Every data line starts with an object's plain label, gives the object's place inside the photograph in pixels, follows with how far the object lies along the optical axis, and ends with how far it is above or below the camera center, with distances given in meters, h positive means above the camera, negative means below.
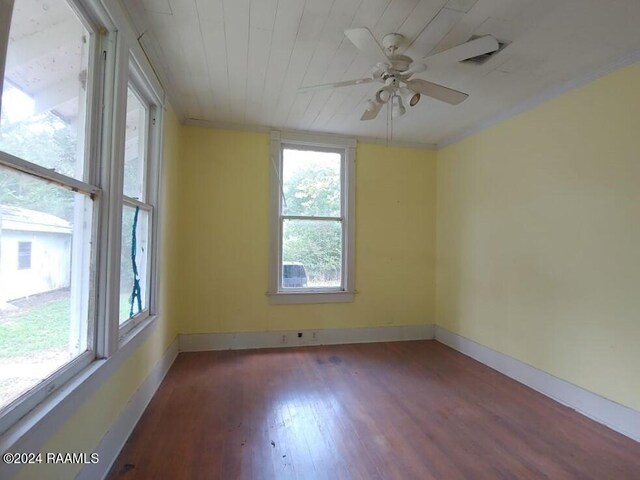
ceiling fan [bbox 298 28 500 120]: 1.68 +1.08
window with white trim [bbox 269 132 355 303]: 3.73 +0.32
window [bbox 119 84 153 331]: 2.09 +0.19
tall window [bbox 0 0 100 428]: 1.08 +0.16
